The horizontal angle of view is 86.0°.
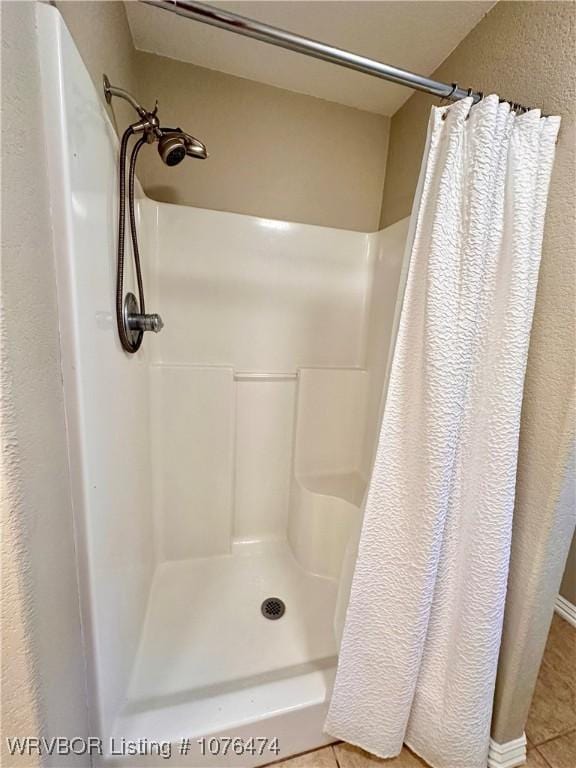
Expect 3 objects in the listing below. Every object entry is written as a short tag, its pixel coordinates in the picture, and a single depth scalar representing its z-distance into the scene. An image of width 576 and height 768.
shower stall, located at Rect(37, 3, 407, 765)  0.69
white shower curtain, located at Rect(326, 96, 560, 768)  0.67
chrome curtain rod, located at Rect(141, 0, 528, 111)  0.56
